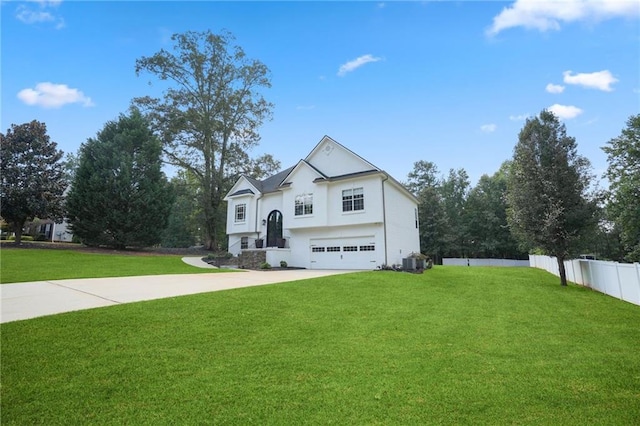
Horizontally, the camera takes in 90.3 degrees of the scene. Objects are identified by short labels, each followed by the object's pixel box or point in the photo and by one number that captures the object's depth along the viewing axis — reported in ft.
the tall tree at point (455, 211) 136.46
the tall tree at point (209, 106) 101.76
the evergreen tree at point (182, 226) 143.35
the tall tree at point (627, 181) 71.31
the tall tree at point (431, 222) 131.13
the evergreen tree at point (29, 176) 72.02
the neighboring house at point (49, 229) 131.34
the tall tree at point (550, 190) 45.39
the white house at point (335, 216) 65.10
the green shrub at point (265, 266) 66.59
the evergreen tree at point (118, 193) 77.46
